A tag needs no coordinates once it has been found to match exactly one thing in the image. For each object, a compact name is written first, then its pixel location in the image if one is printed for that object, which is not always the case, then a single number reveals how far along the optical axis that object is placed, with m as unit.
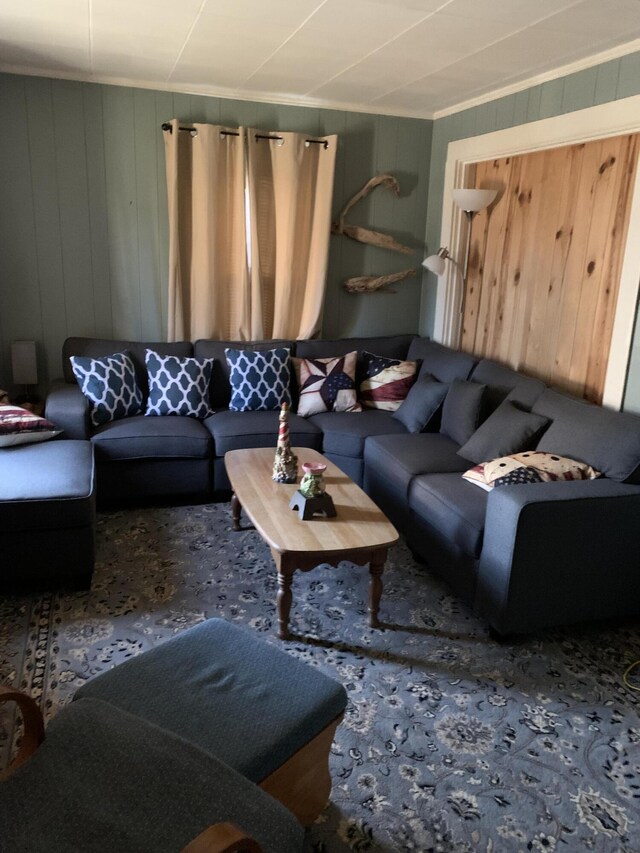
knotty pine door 3.32
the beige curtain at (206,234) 4.26
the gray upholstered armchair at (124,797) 1.25
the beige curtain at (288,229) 4.42
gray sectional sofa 2.54
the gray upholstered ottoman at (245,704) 1.57
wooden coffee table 2.51
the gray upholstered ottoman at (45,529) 2.75
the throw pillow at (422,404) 3.91
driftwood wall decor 4.69
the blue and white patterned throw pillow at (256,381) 4.19
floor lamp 4.09
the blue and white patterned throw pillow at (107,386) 3.86
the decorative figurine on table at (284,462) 3.06
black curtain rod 4.19
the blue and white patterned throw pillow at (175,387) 4.05
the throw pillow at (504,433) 3.19
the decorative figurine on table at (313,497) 2.72
